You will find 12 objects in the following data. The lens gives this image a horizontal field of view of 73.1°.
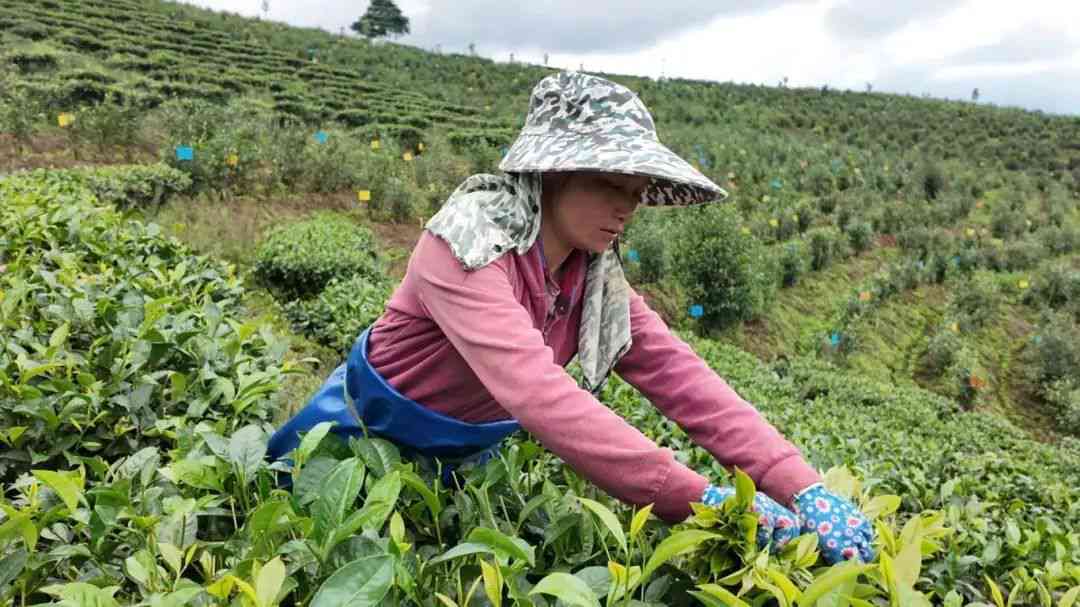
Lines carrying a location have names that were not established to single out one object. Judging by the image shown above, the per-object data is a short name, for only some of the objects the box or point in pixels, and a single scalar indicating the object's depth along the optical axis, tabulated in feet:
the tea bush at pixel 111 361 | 5.20
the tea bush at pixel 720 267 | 23.00
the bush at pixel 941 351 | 24.27
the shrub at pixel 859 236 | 34.06
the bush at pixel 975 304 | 27.81
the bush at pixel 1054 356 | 24.14
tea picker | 3.90
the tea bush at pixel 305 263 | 16.98
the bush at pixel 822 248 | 30.81
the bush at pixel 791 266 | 28.48
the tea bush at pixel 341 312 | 13.96
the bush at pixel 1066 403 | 21.74
